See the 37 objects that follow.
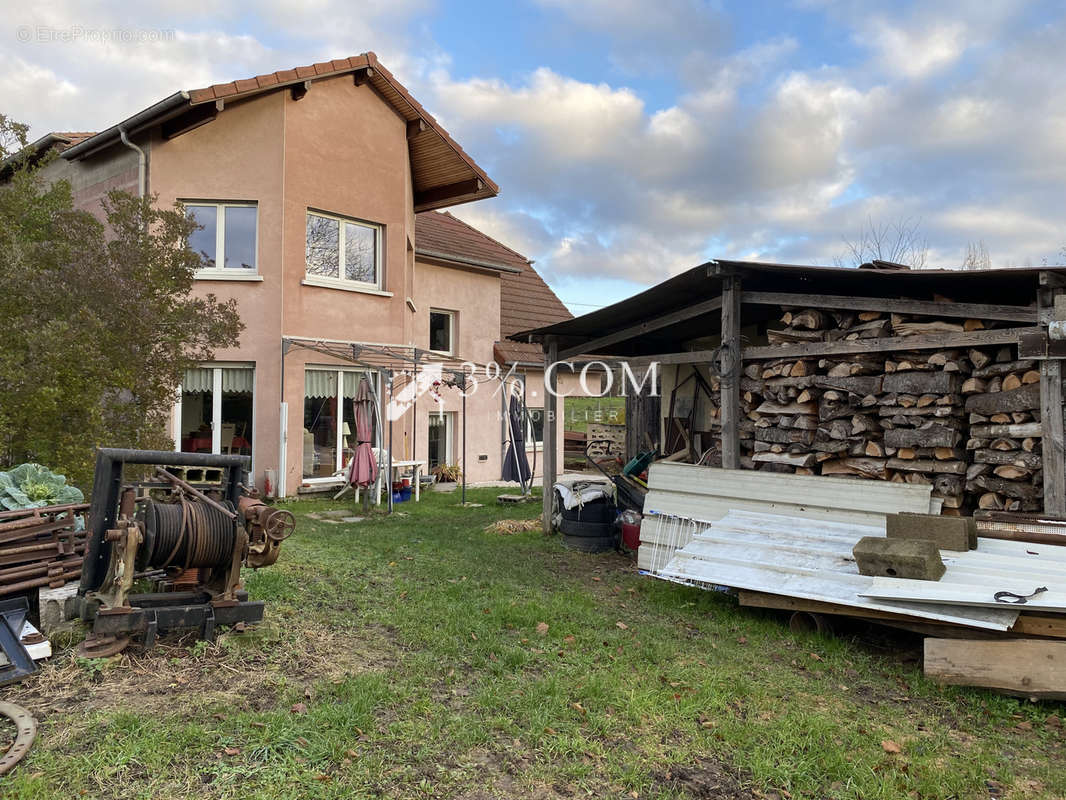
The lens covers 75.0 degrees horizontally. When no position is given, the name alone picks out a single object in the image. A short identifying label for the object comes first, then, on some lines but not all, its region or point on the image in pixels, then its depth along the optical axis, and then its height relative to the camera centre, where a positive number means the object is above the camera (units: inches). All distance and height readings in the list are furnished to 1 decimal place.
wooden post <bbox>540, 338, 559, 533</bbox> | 395.2 -6.6
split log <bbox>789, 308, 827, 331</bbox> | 274.8 +41.4
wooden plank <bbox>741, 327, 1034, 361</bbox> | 221.1 +28.7
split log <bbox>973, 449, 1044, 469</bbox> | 217.0 -10.7
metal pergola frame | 485.7 +48.5
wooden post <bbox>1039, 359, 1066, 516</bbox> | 207.9 -3.2
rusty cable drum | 176.6 -29.8
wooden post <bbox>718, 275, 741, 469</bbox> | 293.3 +22.1
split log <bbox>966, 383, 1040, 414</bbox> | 215.6 +7.8
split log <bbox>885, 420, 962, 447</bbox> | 236.5 -4.1
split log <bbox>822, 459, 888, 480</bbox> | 256.5 -16.4
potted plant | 658.2 -50.6
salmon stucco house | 480.7 +146.2
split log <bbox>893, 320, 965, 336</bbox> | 235.7 +33.6
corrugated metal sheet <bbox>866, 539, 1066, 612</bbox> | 174.1 -40.9
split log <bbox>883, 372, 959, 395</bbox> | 236.5 +14.5
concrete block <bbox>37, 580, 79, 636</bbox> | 189.9 -51.3
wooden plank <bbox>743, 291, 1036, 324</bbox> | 215.9 +41.9
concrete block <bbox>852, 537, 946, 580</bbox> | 191.2 -37.8
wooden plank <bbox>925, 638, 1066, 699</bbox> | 166.2 -59.4
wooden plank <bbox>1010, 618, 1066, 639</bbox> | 168.9 -49.2
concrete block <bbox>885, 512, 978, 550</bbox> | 208.2 -32.1
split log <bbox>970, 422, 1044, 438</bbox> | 215.9 -1.8
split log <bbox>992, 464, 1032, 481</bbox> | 220.7 -15.2
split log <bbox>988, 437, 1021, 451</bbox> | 222.5 -6.4
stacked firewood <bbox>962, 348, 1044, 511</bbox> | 217.8 -2.5
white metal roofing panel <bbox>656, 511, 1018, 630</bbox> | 194.2 -45.1
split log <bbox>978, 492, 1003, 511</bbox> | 229.5 -25.5
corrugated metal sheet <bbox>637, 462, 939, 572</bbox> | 245.6 -28.9
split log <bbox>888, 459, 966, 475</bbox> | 237.1 -14.6
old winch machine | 172.2 -33.8
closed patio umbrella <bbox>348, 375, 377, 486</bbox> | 457.4 -12.9
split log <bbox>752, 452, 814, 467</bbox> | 275.1 -14.3
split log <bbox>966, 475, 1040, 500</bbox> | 220.8 -20.3
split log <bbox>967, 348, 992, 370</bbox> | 228.5 +22.0
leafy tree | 247.9 +38.9
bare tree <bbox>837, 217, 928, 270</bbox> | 913.5 +251.6
